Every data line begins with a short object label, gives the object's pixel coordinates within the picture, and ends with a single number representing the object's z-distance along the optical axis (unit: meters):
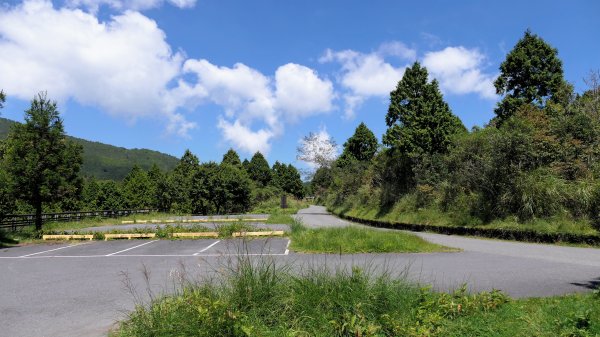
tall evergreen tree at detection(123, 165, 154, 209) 54.03
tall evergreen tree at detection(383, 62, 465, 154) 26.69
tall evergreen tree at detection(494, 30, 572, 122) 24.47
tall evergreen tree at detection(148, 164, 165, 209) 52.87
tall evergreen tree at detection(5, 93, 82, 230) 19.97
